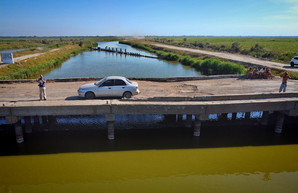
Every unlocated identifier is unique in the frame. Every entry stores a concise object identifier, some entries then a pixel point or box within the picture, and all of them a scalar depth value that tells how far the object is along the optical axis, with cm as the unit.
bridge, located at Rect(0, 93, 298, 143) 1146
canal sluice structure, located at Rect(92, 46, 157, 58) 6944
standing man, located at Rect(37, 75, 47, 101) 1218
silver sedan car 1320
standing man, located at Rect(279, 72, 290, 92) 1494
